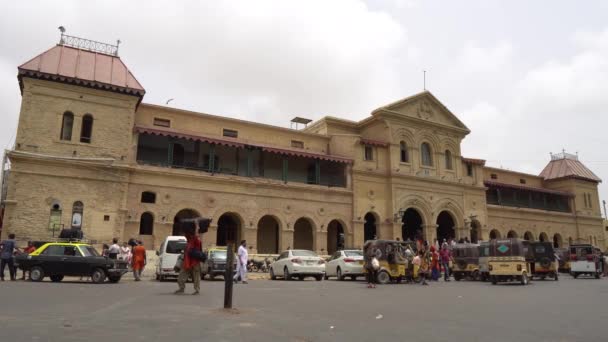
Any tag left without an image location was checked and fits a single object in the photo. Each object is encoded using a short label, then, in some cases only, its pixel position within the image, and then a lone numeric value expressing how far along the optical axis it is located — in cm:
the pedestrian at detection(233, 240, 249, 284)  1880
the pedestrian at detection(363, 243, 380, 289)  1717
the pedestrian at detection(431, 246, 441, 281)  2105
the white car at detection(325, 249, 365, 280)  2131
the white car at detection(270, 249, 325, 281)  2114
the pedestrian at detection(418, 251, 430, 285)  1855
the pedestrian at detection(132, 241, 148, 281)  1908
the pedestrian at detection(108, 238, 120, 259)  1916
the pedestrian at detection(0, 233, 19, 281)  1706
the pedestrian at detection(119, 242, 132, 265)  2100
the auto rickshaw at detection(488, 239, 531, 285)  1816
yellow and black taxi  1638
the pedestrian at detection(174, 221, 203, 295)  1223
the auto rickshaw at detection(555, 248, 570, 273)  3145
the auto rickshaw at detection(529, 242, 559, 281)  2180
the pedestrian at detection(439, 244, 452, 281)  2170
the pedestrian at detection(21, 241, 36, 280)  1953
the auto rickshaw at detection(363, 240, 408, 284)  1920
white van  1920
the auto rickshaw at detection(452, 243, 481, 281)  2169
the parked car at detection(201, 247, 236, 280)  1998
